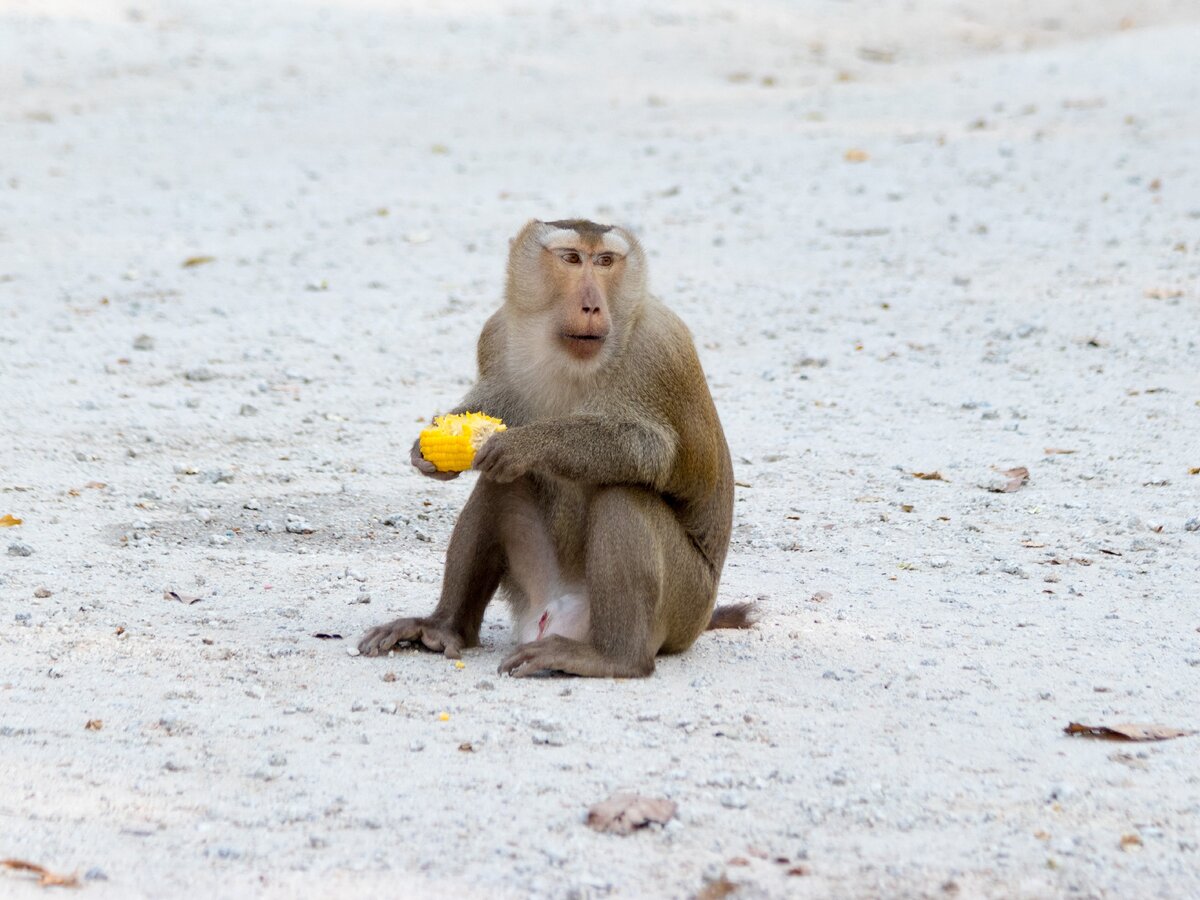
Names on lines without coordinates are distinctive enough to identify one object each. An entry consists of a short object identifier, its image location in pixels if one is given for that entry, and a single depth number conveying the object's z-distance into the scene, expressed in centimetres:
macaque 927
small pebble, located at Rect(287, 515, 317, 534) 1262
